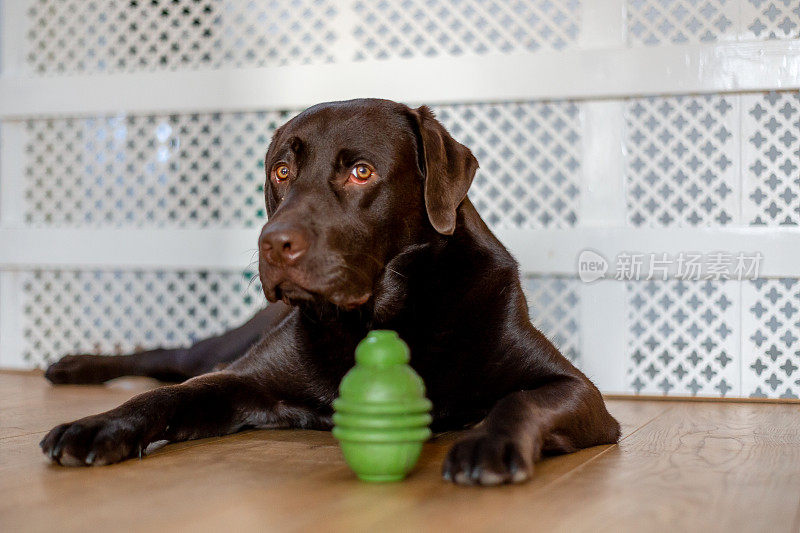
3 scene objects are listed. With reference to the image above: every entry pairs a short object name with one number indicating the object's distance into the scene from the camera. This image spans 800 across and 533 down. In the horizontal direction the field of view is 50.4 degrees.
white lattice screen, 3.20
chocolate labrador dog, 1.80
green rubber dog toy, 1.41
